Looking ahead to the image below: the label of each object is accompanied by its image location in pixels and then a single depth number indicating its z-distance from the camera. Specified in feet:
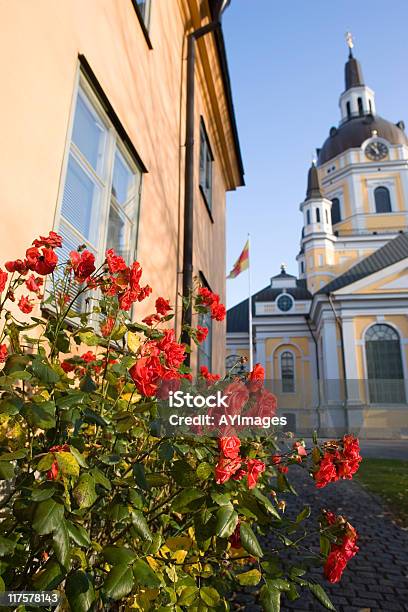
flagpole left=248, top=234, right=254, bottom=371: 69.26
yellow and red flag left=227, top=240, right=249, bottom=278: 43.91
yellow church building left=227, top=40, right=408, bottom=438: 79.48
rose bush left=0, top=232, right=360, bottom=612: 3.57
